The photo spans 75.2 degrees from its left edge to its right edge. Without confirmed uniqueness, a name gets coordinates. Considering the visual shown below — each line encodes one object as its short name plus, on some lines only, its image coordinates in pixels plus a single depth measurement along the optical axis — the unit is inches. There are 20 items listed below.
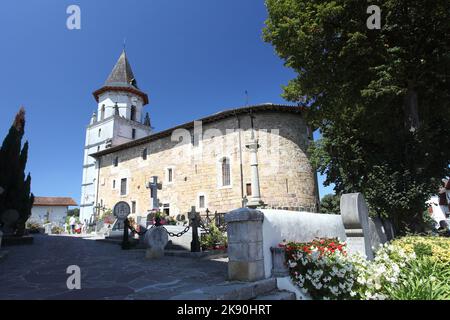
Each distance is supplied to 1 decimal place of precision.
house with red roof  2123.5
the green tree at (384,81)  414.6
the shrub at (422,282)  177.3
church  858.1
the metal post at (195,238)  372.8
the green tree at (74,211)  2881.4
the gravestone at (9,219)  497.7
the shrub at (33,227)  989.9
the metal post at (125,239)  439.2
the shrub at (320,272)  183.5
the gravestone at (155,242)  328.8
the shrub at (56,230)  1152.8
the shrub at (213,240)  405.1
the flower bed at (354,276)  182.7
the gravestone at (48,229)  1146.9
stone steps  139.9
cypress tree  493.4
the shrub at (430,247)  246.9
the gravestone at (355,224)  247.1
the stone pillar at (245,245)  177.9
